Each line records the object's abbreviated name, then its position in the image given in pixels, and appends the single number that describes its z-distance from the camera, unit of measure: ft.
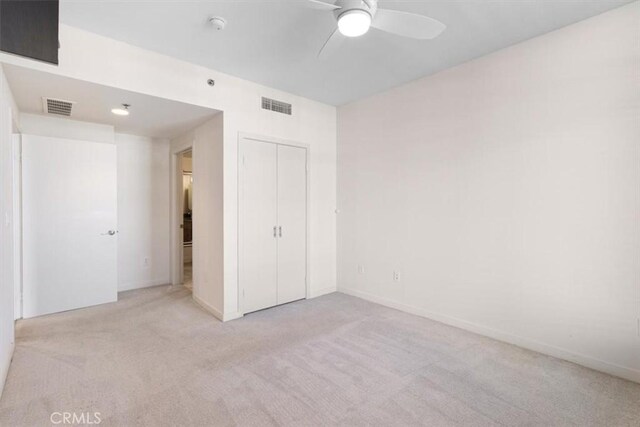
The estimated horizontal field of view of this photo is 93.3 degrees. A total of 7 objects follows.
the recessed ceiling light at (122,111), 10.48
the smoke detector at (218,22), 7.74
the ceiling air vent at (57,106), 9.99
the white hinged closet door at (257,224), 11.72
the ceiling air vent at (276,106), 12.30
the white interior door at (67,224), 11.35
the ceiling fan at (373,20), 5.99
